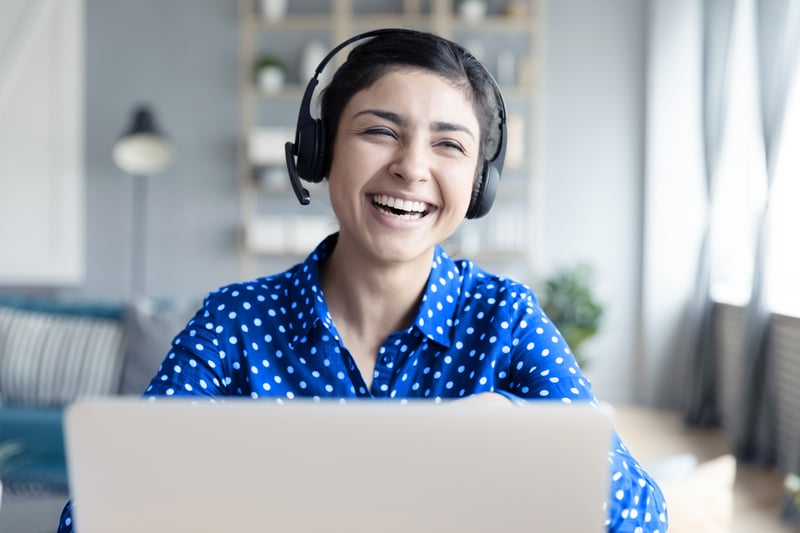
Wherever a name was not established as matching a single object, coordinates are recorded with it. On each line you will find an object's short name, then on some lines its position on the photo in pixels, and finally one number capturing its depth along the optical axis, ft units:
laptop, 2.14
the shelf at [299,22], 19.61
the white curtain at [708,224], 17.07
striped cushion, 11.76
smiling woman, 4.09
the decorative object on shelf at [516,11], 19.33
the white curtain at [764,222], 13.60
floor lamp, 18.24
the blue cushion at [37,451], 10.96
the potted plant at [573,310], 18.02
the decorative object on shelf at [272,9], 19.61
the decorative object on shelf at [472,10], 19.13
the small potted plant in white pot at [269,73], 19.47
